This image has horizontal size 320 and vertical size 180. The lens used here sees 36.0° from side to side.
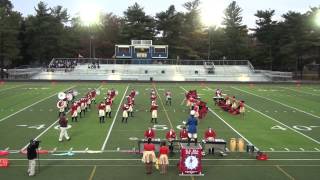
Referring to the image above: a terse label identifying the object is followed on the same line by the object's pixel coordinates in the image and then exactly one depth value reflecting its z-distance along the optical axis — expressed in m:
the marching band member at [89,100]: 30.87
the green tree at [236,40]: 88.19
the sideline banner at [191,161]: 14.98
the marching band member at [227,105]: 31.16
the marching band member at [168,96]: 34.45
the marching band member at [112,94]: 32.87
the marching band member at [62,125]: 20.19
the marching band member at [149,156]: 15.13
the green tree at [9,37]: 75.06
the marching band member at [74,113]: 25.83
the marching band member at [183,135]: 18.40
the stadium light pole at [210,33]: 90.25
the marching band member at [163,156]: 15.09
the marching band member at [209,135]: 18.43
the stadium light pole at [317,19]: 73.34
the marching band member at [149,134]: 17.94
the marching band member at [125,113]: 25.80
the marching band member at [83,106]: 28.19
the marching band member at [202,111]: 27.73
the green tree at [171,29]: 91.19
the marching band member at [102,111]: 25.51
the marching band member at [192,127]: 19.45
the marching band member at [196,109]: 25.87
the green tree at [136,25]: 89.69
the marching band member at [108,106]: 27.59
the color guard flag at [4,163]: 15.96
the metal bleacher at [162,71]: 68.25
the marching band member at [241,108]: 28.89
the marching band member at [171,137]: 17.86
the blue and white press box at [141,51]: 72.75
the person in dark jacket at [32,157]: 14.83
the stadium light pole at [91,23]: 90.41
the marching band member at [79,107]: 27.08
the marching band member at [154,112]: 25.39
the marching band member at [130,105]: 28.26
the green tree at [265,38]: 84.19
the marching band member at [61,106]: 27.30
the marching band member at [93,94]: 33.16
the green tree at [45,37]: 84.62
